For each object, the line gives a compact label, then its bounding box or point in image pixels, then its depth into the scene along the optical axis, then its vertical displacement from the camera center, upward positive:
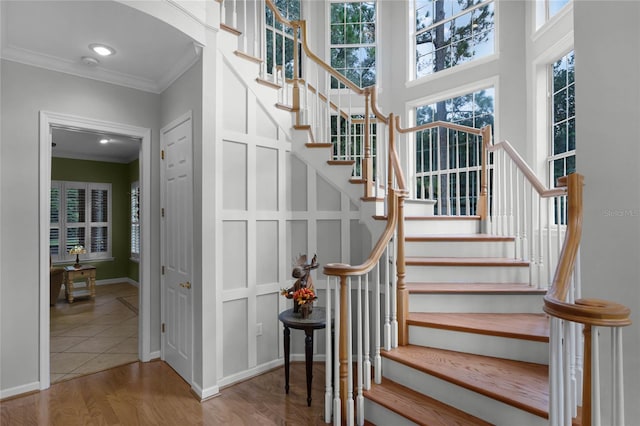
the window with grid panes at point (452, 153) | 4.66 +0.99
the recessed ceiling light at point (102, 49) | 2.70 +1.42
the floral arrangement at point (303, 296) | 2.73 -0.64
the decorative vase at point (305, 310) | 2.77 -0.77
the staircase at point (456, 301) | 1.66 -0.55
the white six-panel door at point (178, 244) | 2.98 -0.24
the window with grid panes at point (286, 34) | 4.90 +2.82
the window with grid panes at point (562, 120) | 3.50 +1.08
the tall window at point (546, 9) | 3.57 +2.36
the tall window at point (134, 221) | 7.63 -0.04
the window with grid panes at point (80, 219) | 6.96 +0.01
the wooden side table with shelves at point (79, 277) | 5.95 -1.10
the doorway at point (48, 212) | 2.89 +0.07
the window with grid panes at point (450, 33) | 4.59 +2.77
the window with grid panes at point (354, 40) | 5.52 +2.99
